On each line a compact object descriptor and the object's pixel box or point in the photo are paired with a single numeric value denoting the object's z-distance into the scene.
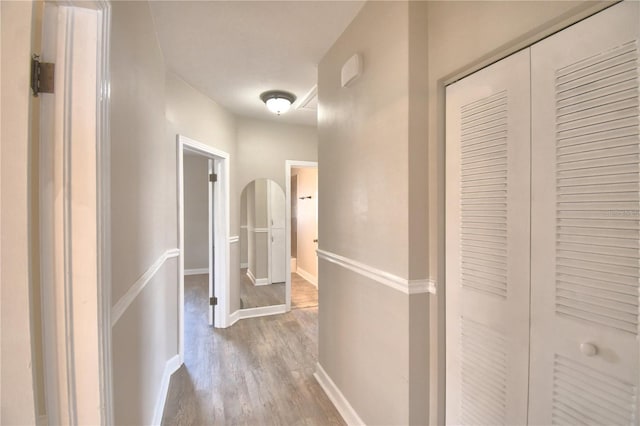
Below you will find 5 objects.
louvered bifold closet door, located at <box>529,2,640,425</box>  0.79
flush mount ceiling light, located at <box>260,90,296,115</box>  2.97
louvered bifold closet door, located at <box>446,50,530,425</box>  1.05
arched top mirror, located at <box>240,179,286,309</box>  4.12
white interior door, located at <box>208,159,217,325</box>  3.42
